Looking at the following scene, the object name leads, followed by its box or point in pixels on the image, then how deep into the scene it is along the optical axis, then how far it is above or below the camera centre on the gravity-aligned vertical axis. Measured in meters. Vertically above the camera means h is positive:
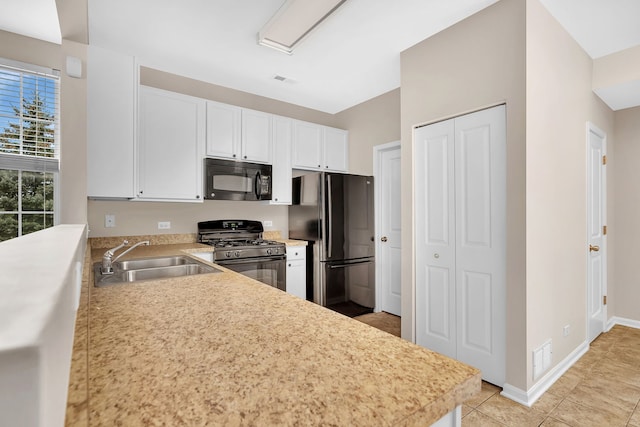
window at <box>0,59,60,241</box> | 1.54 +0.38
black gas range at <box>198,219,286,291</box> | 3.06 -0.36
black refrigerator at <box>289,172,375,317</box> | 3.54 -0.26
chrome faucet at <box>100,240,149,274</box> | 1.81 -0.28
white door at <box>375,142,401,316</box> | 3.75 -0.16
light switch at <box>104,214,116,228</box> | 3.00 -0.06
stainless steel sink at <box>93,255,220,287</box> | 1.80 -0.36
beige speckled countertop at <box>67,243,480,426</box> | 0.54 -0.33
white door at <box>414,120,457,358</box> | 2.44 -0.19
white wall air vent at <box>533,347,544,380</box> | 2.05 -0.99
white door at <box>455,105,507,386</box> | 2.14 -0.19
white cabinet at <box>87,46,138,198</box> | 2.47 +0.75
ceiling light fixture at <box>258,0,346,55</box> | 2.08 +1.40
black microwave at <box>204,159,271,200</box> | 3.23 +0.37
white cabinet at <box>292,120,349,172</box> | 3.89 +0.87
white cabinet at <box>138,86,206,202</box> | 2.89 +0.66
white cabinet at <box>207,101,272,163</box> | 3.26 +0.88
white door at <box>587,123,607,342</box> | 2.87 -0.18
